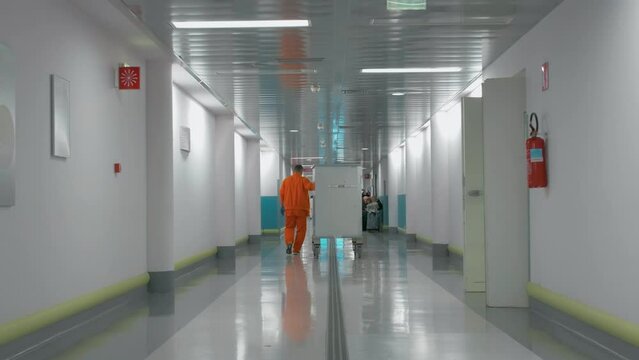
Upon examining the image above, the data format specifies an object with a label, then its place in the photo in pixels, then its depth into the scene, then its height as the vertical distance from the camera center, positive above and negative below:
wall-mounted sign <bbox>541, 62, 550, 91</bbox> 7.02 +1.08
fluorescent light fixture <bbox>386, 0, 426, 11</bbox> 6.44 +1.67
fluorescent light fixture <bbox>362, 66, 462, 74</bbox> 9.86 +1.62
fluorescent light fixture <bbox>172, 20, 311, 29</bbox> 7.14 +1.68
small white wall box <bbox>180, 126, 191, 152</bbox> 11.71 +0.85
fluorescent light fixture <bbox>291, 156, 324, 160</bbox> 28.93 +1.24
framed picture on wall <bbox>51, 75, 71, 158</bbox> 6.12 +0.66
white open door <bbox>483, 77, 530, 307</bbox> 7.80 -0.21
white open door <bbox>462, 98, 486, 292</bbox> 8.80 -0.13
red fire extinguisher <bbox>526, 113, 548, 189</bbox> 6.95 +0.22
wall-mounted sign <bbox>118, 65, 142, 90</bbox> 8.26 +1.31
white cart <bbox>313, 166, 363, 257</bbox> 14.62 -0.34
